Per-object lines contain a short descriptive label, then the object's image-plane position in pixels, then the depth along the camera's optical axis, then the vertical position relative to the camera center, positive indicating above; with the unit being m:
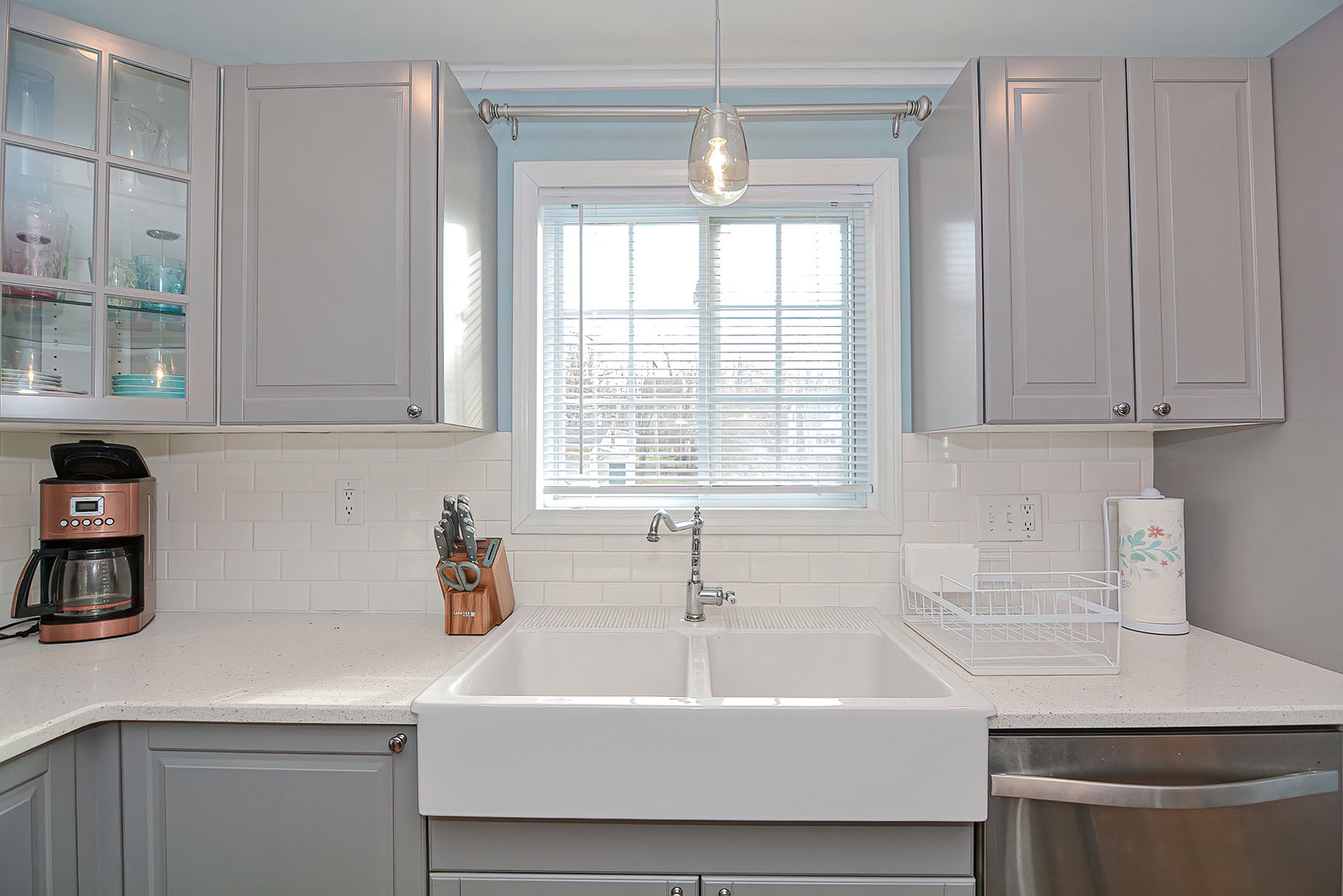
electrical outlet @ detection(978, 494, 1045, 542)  1.81 -0.15
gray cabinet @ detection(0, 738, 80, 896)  1.05 -0.56
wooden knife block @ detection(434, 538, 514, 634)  1.59 -0.32
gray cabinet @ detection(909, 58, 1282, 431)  1.45 +0.47
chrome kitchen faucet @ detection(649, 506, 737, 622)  1.66 -0.31
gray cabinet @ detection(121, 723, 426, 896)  1.16 -0.58
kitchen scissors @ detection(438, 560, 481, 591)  1.58 -0.24
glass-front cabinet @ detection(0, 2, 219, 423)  1.37 +0.52
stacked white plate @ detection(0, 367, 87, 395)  1.35 +0.18
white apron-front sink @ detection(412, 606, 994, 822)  1.11 -0.48
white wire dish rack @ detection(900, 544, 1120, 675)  1.33 -0.37
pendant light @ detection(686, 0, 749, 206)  1.13 +0.52
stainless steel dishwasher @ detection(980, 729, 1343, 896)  1.14 -0.60
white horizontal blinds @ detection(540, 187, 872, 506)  1.90 +0.33
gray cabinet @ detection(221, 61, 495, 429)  1.50 +0.49
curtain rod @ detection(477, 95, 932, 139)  1.73 +0.92
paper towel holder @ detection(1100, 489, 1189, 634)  1.58 -0.38
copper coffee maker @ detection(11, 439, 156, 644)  1.51 -0.17
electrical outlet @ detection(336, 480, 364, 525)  1.84 -0.09
